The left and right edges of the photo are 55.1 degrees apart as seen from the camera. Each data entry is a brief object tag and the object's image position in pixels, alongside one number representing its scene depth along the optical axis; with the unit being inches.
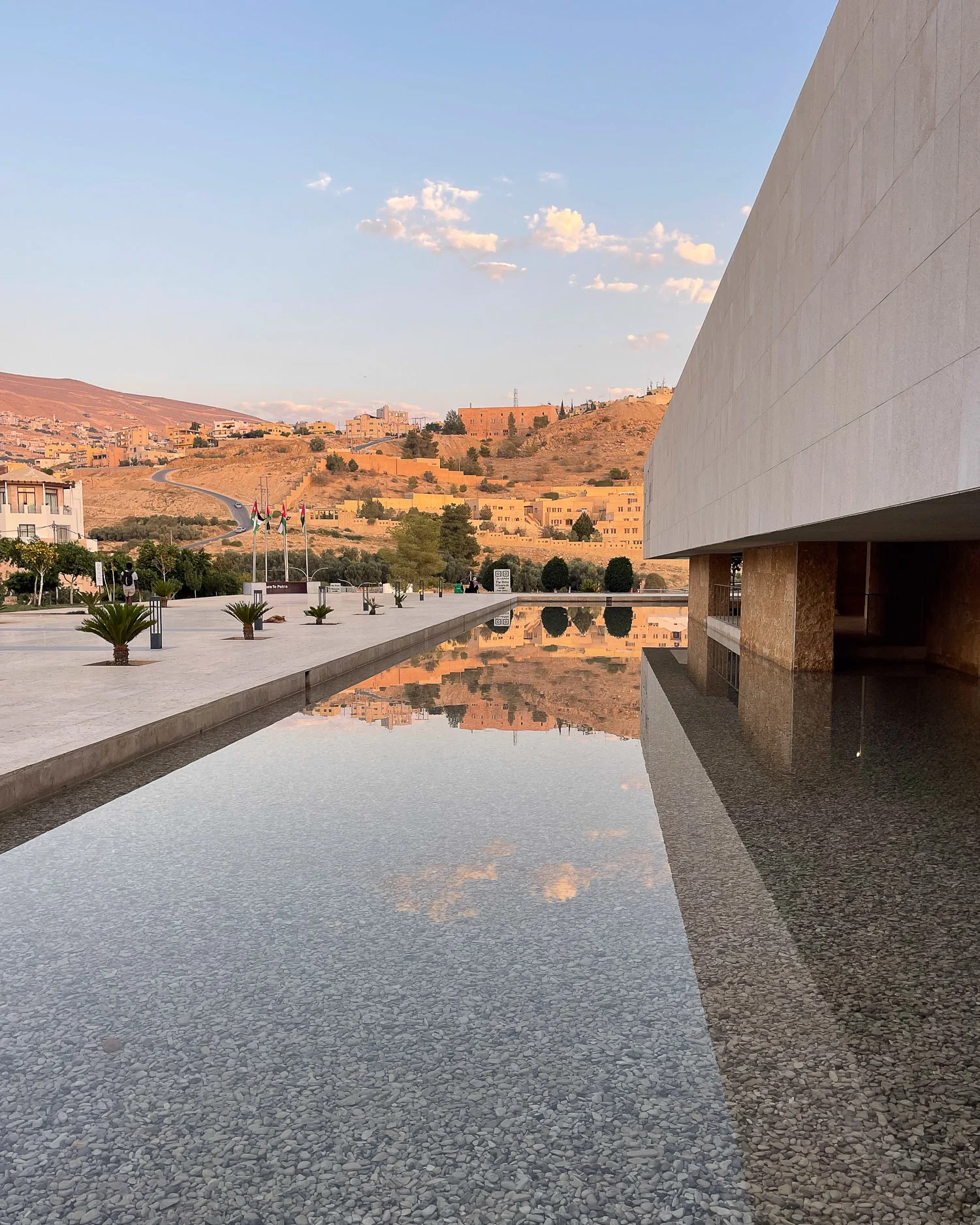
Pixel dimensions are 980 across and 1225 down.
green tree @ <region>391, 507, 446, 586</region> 1777.8
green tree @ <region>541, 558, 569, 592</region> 1996.8
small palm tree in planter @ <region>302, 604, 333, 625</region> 891.4
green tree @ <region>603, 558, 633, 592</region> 1899.6
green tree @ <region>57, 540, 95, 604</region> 1460.4
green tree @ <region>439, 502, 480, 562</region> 2412.6
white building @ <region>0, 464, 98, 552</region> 2011.6
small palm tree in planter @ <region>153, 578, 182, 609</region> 1218.4
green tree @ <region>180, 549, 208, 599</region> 1509.6
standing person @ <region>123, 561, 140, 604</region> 816.9
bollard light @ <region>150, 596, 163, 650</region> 629.0
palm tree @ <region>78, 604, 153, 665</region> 522.9
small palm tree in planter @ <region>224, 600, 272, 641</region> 732.7
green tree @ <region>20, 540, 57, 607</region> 1339.8
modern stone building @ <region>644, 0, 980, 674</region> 217.9
